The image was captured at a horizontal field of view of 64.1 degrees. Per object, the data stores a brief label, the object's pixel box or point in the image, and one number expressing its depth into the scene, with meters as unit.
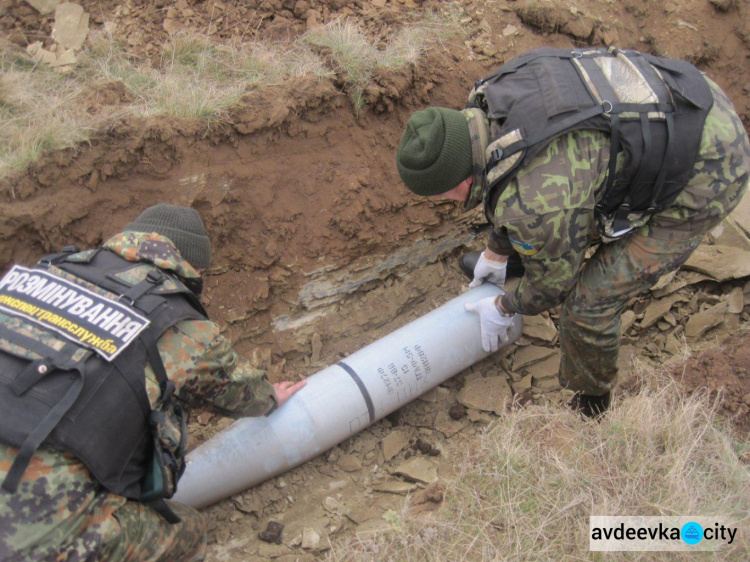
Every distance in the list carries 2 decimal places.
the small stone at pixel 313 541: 3.35
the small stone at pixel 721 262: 4.60
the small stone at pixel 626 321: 4.64
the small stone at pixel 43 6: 4.79
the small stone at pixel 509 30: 5.14
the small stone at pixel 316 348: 4.46
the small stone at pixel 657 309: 4.62
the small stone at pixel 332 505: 3.61
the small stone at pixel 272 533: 3.42
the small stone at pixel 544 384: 4.33
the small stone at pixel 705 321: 4.48
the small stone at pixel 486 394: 4.20
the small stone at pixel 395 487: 3.61
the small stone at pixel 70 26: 4.58
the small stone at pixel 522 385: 4.32
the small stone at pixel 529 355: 4.45
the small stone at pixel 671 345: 4.46
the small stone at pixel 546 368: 4.41
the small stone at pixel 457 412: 4.20
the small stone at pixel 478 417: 4.16
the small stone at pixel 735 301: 4.52
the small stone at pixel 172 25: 4.69
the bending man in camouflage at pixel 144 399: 2.16
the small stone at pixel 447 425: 4.13
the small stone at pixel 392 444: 3.99
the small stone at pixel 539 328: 4.51
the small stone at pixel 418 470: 3.62
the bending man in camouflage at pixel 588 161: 2.76
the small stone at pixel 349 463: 3.92
